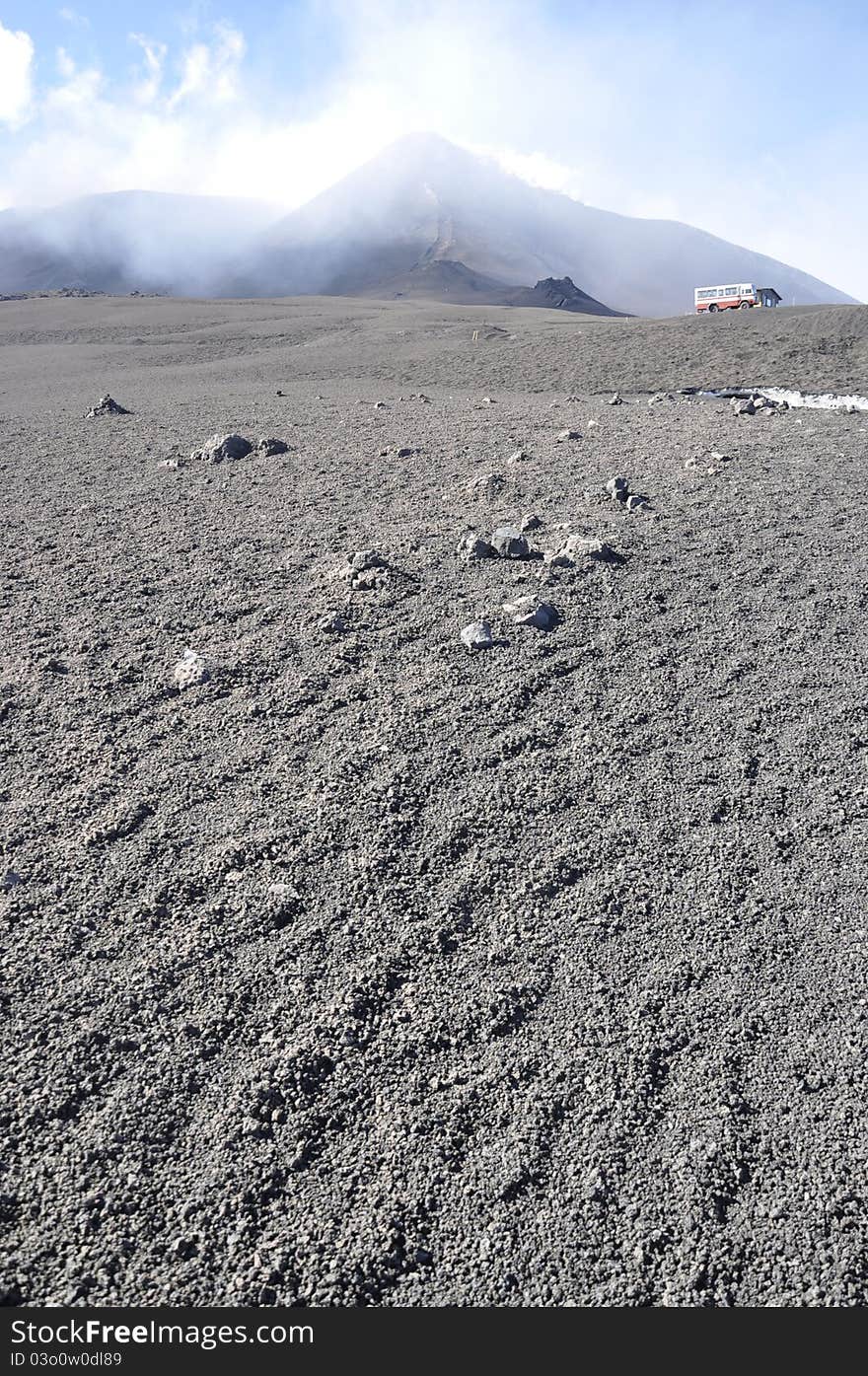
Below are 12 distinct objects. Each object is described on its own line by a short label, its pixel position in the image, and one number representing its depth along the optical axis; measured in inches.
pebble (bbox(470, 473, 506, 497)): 274.4
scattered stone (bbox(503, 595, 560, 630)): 186.5
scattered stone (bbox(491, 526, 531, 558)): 219.1
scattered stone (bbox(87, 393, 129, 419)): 440.8
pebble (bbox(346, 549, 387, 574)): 212.8
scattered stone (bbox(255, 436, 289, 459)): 332.2
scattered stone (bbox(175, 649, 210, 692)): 171.8
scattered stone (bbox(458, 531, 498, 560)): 221.9
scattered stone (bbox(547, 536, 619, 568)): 212.2
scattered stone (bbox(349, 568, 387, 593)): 206.2
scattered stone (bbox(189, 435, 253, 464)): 327.9
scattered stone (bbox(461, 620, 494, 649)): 179.9
